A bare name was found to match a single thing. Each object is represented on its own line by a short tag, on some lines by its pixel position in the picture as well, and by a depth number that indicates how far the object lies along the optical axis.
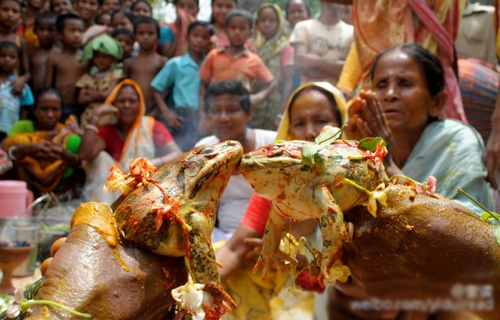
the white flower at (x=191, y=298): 0.96
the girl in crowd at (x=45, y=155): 4.77
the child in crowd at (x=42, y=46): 5.52
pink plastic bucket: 3.74
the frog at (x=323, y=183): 1.00
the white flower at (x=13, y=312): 0.94
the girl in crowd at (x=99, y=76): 5.19
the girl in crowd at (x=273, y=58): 4.89
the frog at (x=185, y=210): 1.01
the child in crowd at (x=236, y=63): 4.73
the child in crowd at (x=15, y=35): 5.20
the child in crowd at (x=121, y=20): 5.62
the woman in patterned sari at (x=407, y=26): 2.99
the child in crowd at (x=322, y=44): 4.42
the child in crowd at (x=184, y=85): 4.92
